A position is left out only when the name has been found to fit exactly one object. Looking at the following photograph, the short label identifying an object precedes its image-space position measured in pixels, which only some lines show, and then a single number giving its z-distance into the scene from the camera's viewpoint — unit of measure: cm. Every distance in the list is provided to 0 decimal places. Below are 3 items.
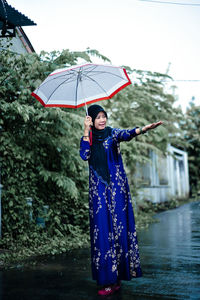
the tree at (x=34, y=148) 712
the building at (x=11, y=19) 789
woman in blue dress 394
